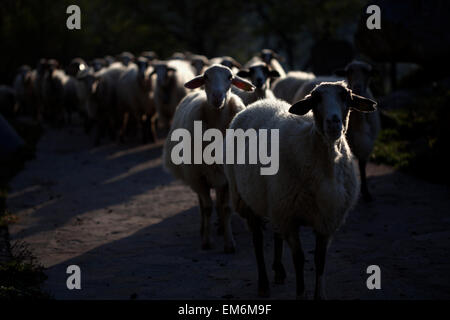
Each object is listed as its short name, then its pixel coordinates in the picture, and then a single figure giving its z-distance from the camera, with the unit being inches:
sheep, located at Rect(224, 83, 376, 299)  180.5
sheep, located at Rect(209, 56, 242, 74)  474.7
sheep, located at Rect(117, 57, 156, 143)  582.9
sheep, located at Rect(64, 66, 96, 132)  636.7
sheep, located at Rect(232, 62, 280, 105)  334.0
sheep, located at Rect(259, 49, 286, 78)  557.6
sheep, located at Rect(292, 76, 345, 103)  354.0
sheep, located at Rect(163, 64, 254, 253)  266.5
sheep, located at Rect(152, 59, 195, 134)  529.3
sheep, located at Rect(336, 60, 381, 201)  327.9
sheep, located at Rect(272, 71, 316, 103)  414.0
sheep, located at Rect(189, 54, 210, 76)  613.3
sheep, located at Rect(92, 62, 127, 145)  608.1
